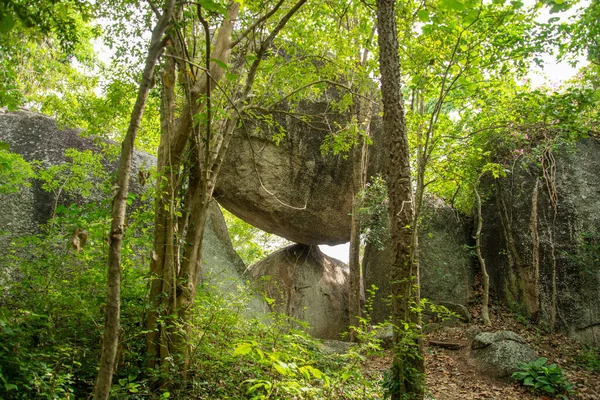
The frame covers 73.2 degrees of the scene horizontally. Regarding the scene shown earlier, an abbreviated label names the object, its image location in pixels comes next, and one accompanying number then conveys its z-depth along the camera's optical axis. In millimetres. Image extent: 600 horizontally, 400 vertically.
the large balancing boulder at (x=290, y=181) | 9930
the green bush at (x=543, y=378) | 5316
